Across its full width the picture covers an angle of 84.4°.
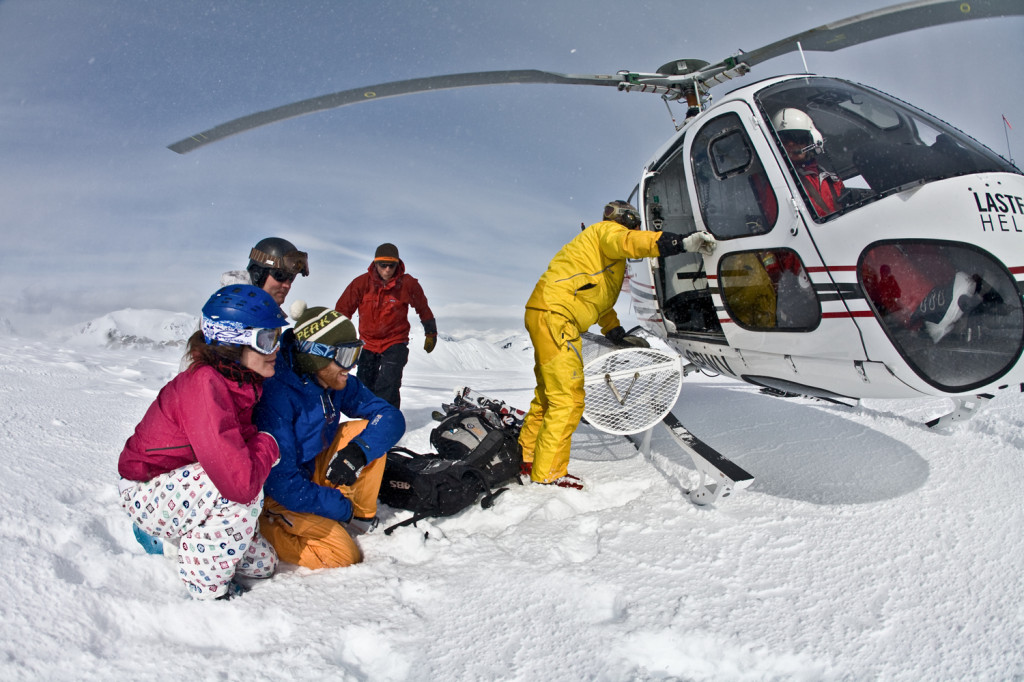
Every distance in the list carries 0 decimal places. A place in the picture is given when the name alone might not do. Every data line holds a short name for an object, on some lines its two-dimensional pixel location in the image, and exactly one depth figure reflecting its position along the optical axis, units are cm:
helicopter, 233
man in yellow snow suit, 326
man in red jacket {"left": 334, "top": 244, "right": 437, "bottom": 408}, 461
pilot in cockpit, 268
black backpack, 283
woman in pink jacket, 194
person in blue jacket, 237
